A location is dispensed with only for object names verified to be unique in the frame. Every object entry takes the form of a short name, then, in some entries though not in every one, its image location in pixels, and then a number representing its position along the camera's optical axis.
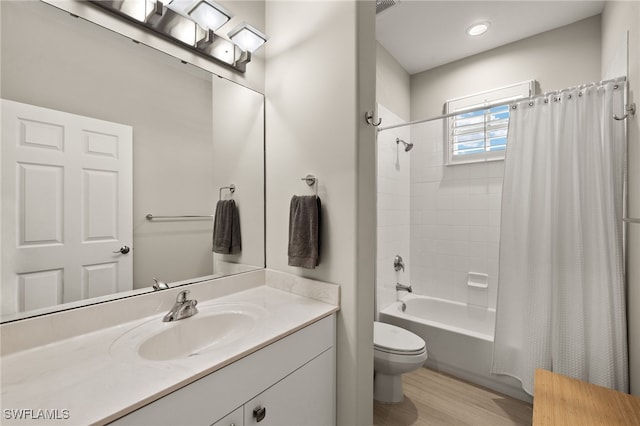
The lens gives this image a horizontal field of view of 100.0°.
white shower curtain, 1.48
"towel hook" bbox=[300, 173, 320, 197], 1.40
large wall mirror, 0.87
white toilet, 1.68
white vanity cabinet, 0.71
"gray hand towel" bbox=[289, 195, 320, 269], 1.34
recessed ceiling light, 2.21
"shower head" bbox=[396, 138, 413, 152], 2.78
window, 2.40
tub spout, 2.65
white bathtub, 1.94
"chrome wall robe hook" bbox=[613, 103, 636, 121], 1.39
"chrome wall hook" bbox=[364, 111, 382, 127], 1.33
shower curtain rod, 1.48
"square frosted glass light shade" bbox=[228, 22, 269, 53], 1.37
